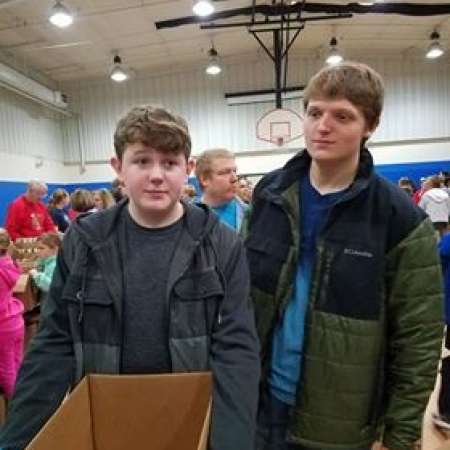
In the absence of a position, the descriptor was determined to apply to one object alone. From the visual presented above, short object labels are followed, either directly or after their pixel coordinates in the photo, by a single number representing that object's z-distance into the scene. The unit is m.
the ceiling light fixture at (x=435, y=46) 9.91
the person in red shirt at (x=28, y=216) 6.39
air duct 8.79
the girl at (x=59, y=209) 7.13
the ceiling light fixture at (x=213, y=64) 10.16
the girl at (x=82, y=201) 5.32
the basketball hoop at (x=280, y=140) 9.45
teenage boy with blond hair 1.26
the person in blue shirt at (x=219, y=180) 2.55
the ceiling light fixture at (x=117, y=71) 9.60
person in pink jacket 2.78
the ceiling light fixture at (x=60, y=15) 6.21
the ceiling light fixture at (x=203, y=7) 6.21
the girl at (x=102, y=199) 5.34
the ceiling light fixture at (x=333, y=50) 9.84
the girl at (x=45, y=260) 3.50
